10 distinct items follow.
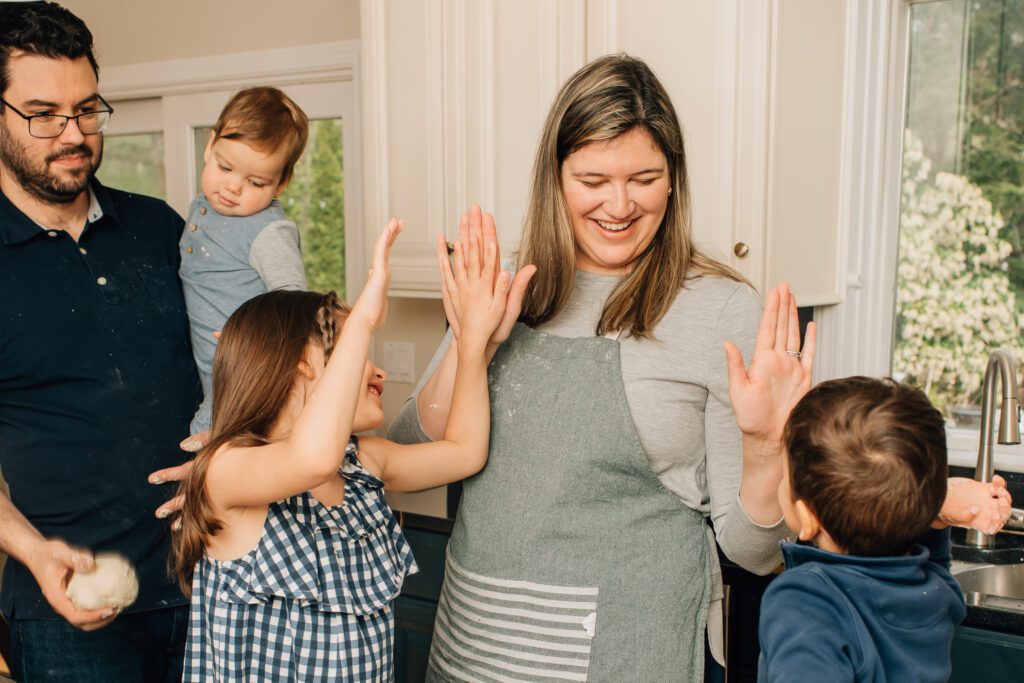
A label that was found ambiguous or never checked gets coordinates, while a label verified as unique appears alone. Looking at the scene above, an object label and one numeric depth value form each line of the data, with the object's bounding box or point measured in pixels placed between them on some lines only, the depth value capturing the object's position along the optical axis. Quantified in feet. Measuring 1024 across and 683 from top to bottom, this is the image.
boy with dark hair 3.40
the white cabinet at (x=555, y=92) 6.10
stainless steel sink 6.15
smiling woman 4.21
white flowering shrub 7.28
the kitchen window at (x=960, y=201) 7.15
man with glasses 5.03
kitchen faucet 6.09
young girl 4.18
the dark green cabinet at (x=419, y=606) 7.09
